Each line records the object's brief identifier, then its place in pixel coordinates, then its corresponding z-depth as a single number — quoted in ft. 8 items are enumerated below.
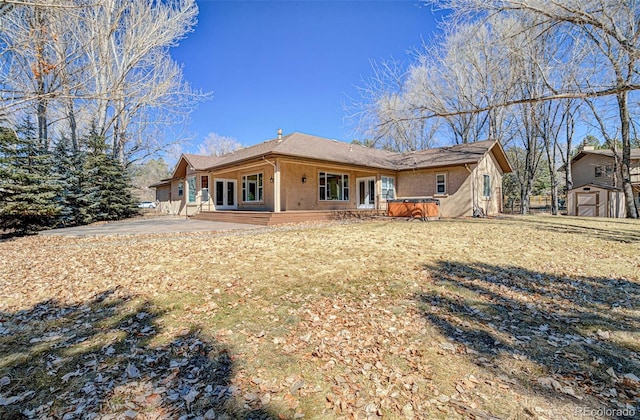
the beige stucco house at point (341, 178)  51.55
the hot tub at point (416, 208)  46.68
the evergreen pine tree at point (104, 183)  51.42
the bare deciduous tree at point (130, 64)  51.78
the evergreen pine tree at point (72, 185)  45.39
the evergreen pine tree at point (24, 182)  31.45
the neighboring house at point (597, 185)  66.95
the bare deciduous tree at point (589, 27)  20.85
